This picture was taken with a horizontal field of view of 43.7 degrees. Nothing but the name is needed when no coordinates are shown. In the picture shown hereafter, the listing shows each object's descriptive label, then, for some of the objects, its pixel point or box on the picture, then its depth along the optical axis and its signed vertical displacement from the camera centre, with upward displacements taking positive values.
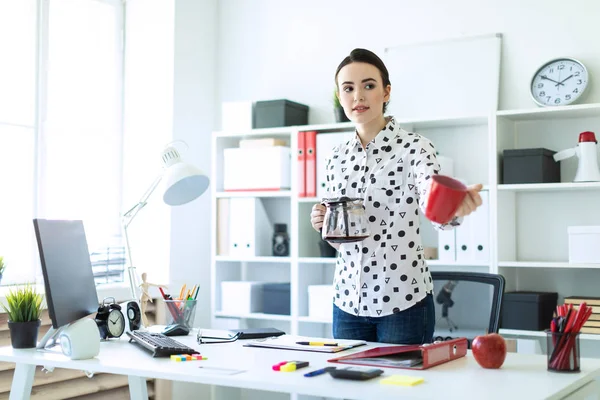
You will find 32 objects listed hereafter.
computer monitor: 2.10 -0.11
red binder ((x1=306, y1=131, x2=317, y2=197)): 3.92 +0.37
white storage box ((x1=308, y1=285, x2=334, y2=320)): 3.84 -0.34
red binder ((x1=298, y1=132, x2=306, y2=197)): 3.95 +0.37
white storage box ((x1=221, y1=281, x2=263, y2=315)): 4.12 -0.34
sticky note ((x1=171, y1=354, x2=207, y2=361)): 1.90 -0.31
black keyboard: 1.98 -0.30
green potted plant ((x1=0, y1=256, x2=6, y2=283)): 3.35 -0.14
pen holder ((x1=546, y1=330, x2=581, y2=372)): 1.71 -0.27
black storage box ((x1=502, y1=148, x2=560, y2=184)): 3.41 +0.33
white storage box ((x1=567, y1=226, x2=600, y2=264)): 3.25 -0.03
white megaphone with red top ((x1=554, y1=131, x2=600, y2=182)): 3.33 +0.35
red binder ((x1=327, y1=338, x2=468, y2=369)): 1.75 -0.29
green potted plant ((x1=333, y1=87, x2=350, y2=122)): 3.92 +0.65
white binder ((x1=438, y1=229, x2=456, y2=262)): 3.55 -0.05
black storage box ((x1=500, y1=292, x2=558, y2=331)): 3.35 -0.33
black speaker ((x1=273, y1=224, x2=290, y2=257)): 4.09 -0.05
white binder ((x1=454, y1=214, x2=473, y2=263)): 3.51 -0.03
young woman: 2.20 +0.02
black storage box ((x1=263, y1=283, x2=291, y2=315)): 4.02 -0.34
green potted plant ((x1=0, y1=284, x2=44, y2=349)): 2.24 -0.25
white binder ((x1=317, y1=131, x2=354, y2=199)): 3.85 +0.46
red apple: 1.74 -0.27
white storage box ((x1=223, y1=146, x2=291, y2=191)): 4.03 +0.37
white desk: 1.50 -0.31
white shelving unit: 3.45 +0.14
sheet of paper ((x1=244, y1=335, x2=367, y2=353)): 2.01 -0.30
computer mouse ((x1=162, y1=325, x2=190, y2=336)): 2.33 -0.30
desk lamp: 2.47 +0.17
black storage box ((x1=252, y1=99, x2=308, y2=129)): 4.07 +0.67
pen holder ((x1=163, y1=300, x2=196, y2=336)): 2.37 -0.25
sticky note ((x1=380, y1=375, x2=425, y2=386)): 1.55 -0.30
